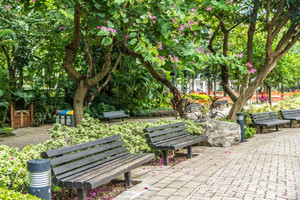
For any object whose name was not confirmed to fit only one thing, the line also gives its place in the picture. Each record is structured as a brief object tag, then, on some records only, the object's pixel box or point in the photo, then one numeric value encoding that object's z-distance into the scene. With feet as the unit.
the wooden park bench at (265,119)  38.09
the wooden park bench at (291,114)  43.87
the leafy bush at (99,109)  58.95
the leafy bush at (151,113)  64.27
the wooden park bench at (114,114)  51.89
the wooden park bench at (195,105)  69.63
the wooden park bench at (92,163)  13.30
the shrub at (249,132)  34.60
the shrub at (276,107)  45.01
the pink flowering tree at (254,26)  35.40
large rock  29.45
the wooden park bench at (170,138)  21.88
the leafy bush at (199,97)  107.26
